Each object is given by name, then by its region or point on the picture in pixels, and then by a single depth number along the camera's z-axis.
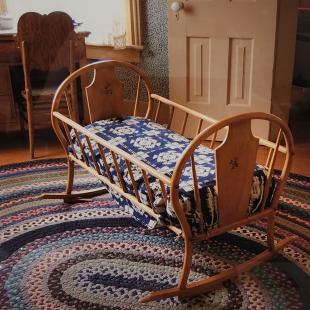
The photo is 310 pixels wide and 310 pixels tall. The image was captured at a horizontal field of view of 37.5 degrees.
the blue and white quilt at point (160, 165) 1.62
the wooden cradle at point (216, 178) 1.51
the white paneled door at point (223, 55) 2.81
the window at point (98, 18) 3.32
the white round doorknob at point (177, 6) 2.89
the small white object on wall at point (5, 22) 3.13
